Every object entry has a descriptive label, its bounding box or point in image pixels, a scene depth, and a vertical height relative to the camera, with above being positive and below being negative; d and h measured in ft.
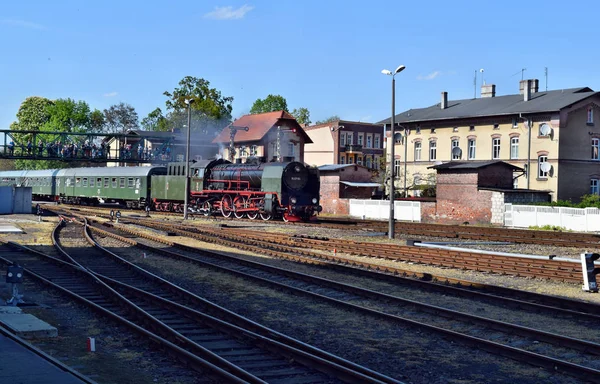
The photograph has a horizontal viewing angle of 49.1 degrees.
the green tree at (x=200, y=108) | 284.00 +39.50
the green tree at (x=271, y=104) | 367.25 +53.64
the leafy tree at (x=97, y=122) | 395.34 +44.22
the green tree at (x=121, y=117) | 382.83 +45.75
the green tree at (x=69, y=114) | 380.58 +47.12
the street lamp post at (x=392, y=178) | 87.37 +3.26
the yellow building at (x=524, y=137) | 162.50 +18.38
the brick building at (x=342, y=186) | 160.86 +3.86
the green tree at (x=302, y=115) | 381.60 +50.00
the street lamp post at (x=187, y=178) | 122.05 +3.64
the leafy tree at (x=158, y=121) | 312.75 +37.51
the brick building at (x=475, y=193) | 125.83 +2.34
